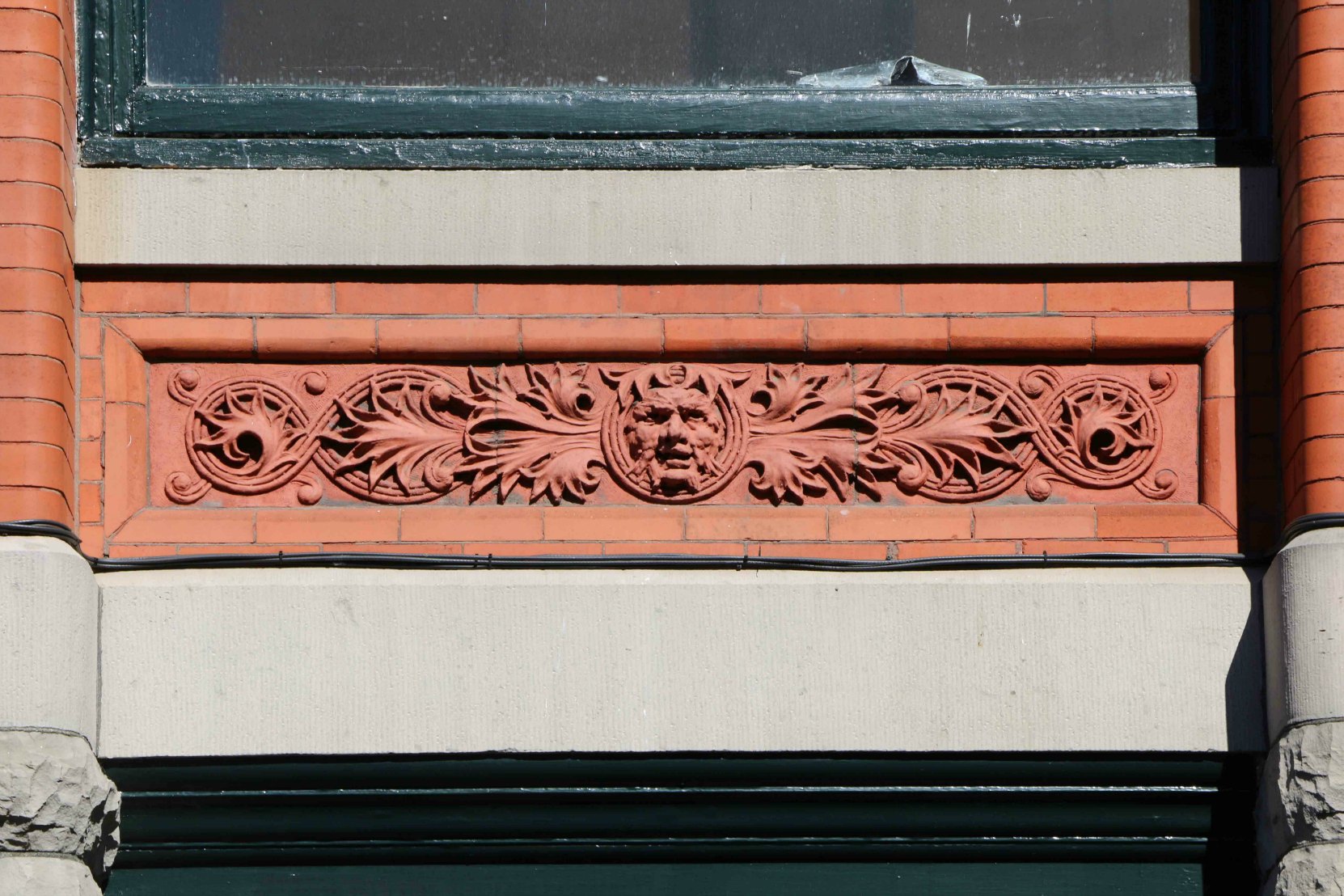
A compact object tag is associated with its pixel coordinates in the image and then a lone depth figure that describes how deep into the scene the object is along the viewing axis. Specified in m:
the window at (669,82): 9.09
